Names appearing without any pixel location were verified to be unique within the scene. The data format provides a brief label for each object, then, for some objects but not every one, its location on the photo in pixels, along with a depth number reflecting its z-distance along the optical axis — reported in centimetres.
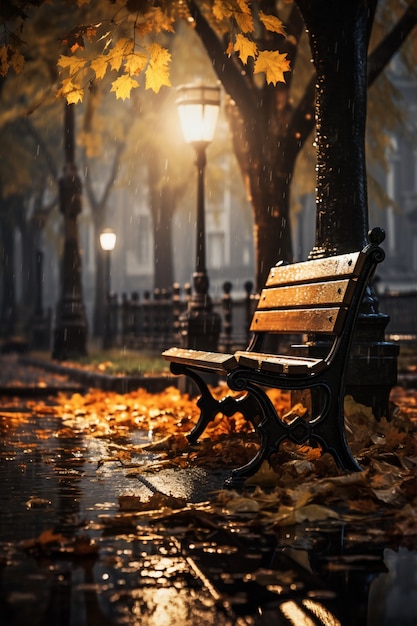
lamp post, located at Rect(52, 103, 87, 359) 2378
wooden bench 631
